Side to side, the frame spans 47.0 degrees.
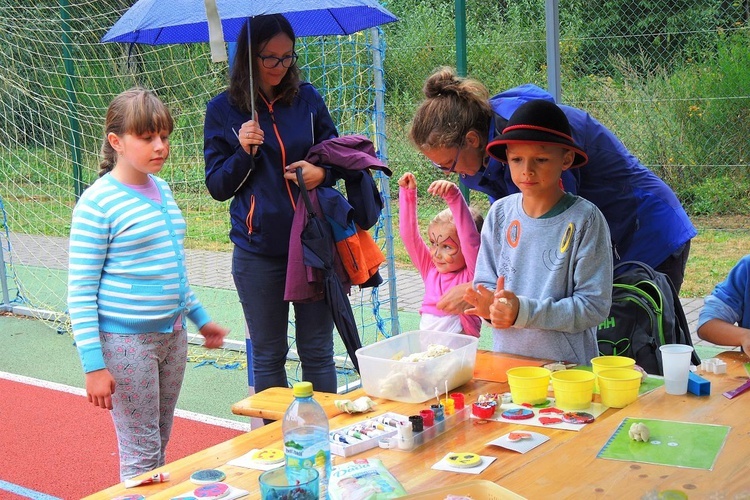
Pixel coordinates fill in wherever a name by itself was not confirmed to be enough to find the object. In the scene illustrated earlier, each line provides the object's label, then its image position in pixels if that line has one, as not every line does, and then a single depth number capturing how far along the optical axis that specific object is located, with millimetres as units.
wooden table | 1705
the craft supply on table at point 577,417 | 2105
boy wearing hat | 2516
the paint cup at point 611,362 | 2353
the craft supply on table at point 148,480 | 1932
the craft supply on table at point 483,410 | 2164
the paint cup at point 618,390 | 2182
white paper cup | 2232
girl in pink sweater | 3518
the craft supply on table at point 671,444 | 1832
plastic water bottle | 1819
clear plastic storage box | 2352
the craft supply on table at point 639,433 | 1944
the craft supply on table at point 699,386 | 2229
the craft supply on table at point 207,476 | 1909
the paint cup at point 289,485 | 1542
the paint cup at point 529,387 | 2250
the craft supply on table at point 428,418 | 2107
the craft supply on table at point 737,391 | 2211
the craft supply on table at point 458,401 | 2228
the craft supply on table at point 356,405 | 2291
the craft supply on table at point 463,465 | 1854
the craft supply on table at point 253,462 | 1968
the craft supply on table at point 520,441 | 1953
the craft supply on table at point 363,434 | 2020
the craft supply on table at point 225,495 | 1805
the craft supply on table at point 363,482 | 1726
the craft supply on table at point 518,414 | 2160
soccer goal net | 5352
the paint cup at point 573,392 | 2186
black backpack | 2873
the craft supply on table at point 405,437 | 2008
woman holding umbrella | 3395
